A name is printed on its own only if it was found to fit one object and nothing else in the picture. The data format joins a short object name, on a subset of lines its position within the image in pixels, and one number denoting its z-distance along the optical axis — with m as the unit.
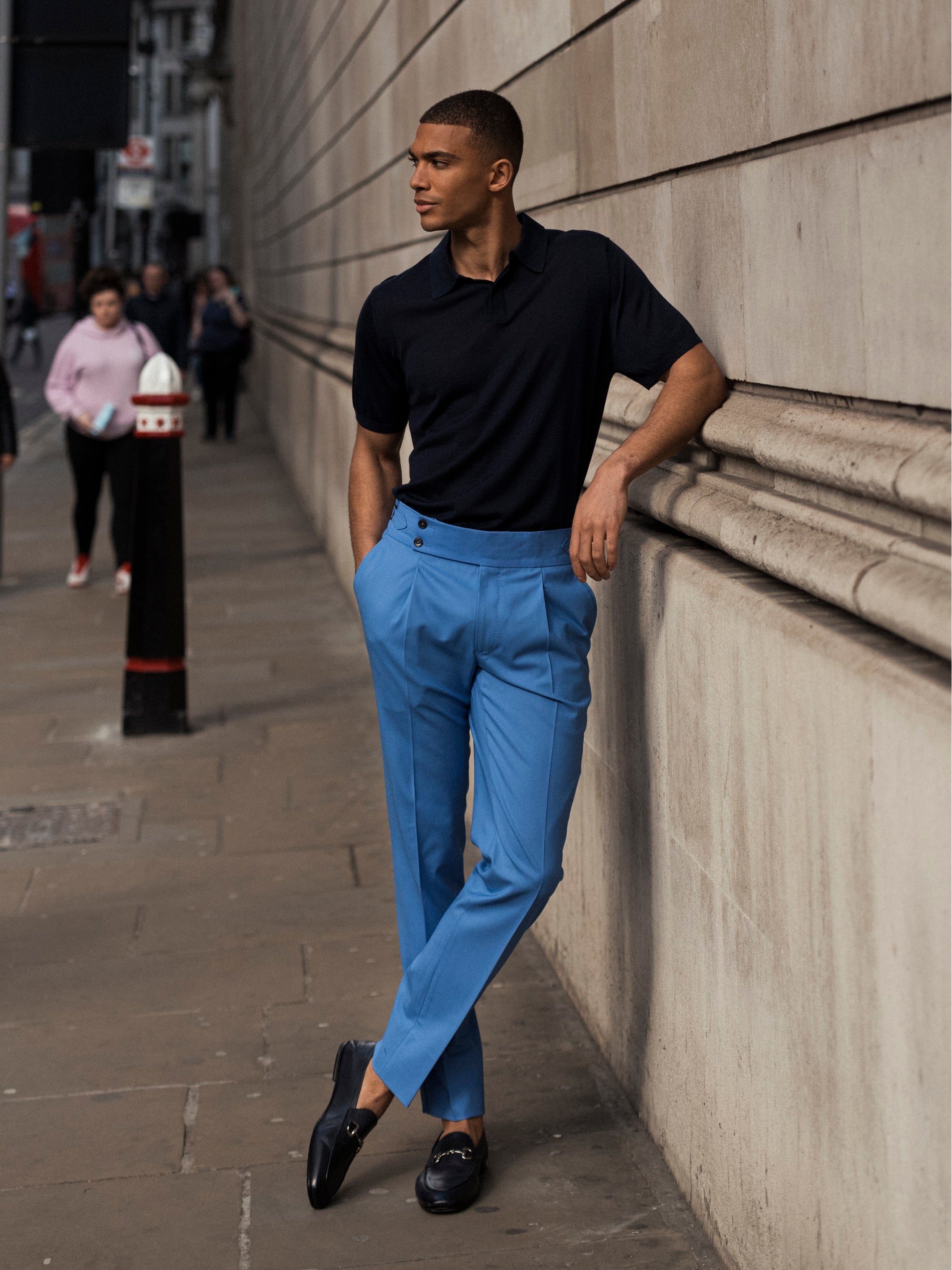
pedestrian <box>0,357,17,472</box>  9.84
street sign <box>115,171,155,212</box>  42.22
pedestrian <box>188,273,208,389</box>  20.44
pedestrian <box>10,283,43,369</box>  36.50
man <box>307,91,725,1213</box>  2.87
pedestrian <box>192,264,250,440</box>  18.64
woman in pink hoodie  9.65
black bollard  6.72
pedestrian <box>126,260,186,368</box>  15.88
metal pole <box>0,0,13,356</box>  9.47
